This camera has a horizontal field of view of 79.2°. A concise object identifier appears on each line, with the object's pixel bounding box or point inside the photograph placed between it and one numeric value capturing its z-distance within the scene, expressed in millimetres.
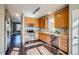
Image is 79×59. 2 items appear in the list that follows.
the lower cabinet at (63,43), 1165
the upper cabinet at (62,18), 1137
